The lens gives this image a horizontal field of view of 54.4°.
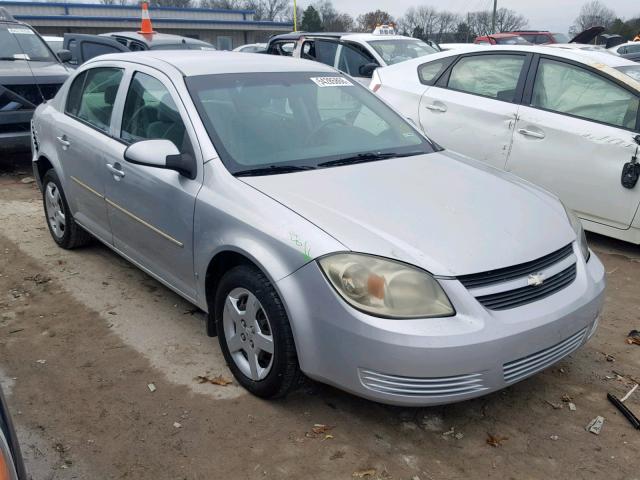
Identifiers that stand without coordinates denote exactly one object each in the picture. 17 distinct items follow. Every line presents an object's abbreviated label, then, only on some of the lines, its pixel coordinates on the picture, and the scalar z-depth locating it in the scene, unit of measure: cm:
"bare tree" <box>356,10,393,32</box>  6412
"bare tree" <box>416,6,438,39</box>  5872
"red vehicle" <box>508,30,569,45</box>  2011
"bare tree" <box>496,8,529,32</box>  5809
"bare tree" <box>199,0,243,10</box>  6338
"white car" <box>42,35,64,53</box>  1448
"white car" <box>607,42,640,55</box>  1595
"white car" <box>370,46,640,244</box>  496
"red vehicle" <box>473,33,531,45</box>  1804
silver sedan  258
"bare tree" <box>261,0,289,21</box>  6875
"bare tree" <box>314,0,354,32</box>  6178
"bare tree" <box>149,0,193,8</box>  6179
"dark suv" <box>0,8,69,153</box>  774
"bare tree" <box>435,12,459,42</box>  5294
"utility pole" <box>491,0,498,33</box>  3894
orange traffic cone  1305
